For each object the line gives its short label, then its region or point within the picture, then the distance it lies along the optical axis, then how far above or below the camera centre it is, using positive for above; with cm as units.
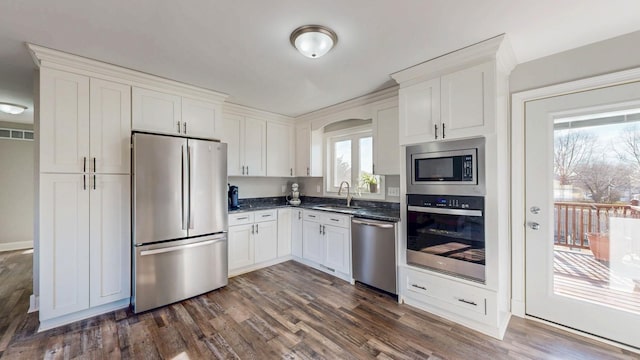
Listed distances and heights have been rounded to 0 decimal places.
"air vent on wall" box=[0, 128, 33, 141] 461 +87
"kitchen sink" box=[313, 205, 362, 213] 347 -41
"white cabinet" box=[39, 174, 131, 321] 223 -57
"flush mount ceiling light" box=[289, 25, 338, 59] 186 +106
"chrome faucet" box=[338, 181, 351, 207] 393 -23
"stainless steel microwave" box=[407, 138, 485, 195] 220 +11
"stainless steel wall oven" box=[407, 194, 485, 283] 221 -51
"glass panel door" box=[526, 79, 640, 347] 198 -27
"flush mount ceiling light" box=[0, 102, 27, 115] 343 +100
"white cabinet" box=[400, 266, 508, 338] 212 -109
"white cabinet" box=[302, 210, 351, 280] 328 -85
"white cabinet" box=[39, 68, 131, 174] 223 +53
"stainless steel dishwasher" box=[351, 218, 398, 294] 277 -84
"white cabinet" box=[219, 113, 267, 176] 376 +56
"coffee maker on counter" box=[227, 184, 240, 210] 375 -25
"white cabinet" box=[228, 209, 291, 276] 348 -88
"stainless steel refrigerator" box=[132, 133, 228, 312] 252 -41
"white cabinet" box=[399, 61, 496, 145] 212 +67
